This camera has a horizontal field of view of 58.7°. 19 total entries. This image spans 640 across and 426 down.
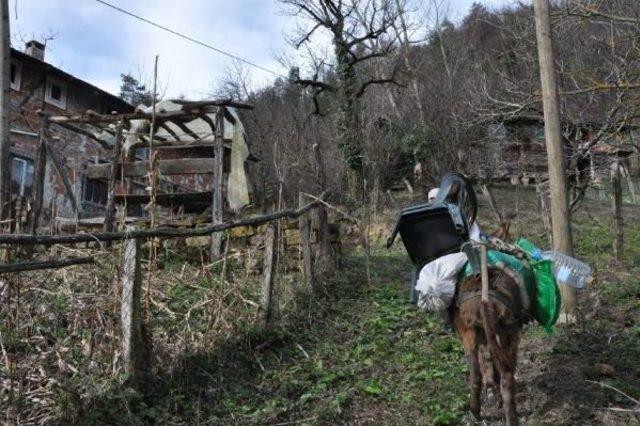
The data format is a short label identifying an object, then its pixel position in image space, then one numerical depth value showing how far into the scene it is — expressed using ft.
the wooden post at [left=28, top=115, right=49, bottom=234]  30.50
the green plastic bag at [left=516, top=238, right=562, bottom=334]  15.35
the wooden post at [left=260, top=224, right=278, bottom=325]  20.65
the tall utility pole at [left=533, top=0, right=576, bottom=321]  22.71
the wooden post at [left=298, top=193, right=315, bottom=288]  25.64
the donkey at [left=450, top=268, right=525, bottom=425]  14.06
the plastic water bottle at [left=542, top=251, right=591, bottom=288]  16.08
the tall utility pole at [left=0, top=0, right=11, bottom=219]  24.59
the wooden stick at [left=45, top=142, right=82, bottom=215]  31.12
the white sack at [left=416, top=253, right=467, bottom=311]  15.34
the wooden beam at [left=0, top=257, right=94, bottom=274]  11.85
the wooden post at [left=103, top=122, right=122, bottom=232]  29.89
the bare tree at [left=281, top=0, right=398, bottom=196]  61.98
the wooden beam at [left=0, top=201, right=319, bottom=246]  12.17
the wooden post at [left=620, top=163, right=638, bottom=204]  72.46
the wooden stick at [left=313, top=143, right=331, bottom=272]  29.12
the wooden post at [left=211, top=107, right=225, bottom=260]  29.89
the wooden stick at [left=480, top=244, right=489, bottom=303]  14.15
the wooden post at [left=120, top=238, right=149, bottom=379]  14.40
